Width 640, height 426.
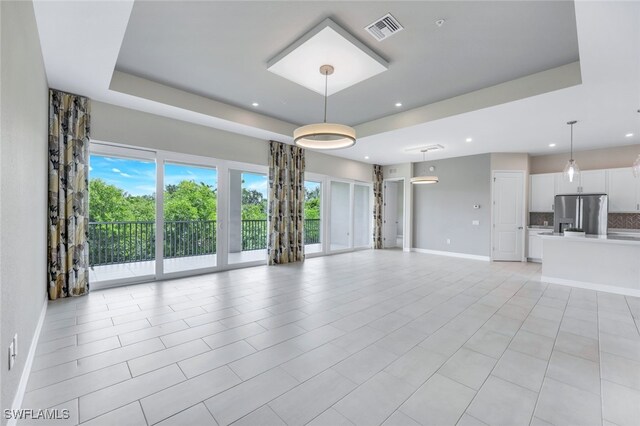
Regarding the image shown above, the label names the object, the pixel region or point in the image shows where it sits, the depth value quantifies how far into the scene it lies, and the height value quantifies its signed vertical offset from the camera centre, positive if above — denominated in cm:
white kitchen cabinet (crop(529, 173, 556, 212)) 697 +52
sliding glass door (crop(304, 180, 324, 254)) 753 -14
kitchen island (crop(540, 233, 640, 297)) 426 -89
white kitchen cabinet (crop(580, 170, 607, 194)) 628 +71
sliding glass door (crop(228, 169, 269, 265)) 596 -14
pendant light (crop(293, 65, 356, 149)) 323 +99
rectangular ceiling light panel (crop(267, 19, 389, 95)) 285 +186
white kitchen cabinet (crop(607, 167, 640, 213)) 593 +47
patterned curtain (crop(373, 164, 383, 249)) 934 +2
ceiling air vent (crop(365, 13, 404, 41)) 267 +194
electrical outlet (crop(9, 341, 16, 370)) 163 -93
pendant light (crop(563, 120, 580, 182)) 457 +74
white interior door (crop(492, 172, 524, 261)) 716 -14
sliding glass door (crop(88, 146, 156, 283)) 438 -6
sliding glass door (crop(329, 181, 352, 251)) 824 -24
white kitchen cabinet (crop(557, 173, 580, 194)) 661 +66
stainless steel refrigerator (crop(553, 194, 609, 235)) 605 -2
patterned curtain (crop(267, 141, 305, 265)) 626 +17
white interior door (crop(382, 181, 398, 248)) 960 -16
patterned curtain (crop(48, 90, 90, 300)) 366 +22
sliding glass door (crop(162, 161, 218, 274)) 503 -13
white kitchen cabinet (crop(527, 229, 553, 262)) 699 -94
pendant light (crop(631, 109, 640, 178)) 349 +58
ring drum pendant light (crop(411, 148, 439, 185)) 707 +86
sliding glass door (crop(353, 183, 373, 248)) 904 -16
